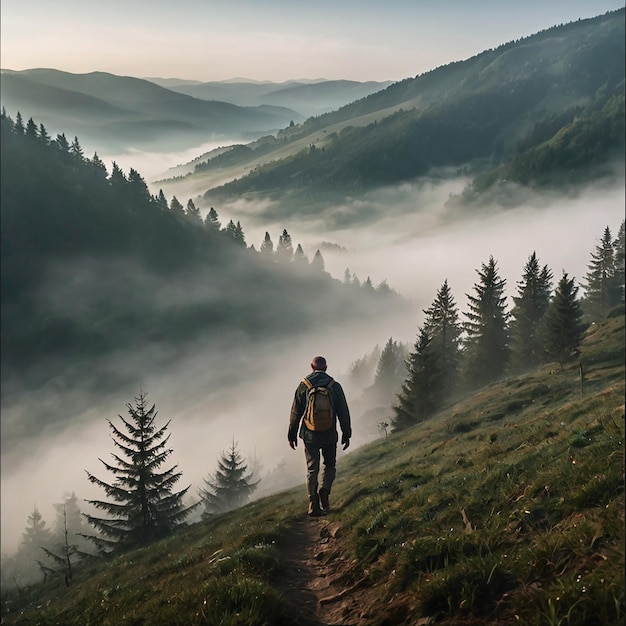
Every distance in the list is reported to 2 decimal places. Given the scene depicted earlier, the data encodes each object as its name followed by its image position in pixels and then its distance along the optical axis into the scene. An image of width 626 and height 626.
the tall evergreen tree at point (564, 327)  49.84
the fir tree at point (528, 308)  65.38
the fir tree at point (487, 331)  68.50
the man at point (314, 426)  10.91
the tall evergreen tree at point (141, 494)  39.44
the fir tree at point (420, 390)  55.12
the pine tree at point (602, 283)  78.00
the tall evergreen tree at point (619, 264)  73.69
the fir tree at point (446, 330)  67.50
